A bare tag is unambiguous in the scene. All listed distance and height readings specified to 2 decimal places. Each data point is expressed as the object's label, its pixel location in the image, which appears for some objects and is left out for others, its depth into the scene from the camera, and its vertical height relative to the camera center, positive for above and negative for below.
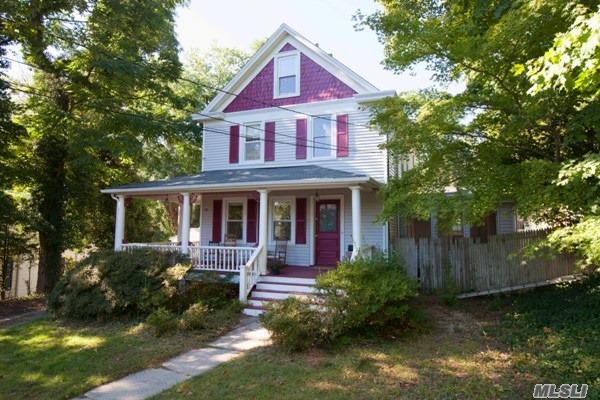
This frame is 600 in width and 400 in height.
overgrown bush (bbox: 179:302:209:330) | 8.50 -1.71
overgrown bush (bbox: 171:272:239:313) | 10.02 -1.38
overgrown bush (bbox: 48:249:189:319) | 9.72 -1.21
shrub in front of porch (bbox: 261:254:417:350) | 7.00 -1.25
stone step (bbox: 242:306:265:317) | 9.70 -1.74
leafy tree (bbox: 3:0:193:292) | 14.05 +5.58
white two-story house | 12.09 +2.52
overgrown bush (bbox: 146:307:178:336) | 8.42 -1.77
